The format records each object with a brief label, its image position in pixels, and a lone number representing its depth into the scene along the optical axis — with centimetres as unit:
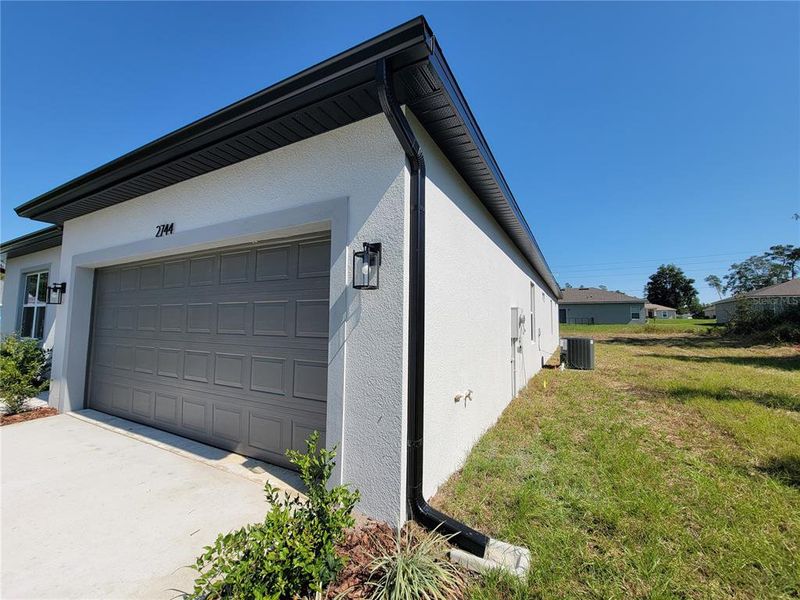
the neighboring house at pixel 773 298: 2141
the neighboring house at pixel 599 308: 3897
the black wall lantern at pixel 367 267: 266
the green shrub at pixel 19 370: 552
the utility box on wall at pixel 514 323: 679
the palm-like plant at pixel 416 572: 188
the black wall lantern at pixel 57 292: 591
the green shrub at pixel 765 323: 1802
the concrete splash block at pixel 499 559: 209
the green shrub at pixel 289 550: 162
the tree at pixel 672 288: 6056
